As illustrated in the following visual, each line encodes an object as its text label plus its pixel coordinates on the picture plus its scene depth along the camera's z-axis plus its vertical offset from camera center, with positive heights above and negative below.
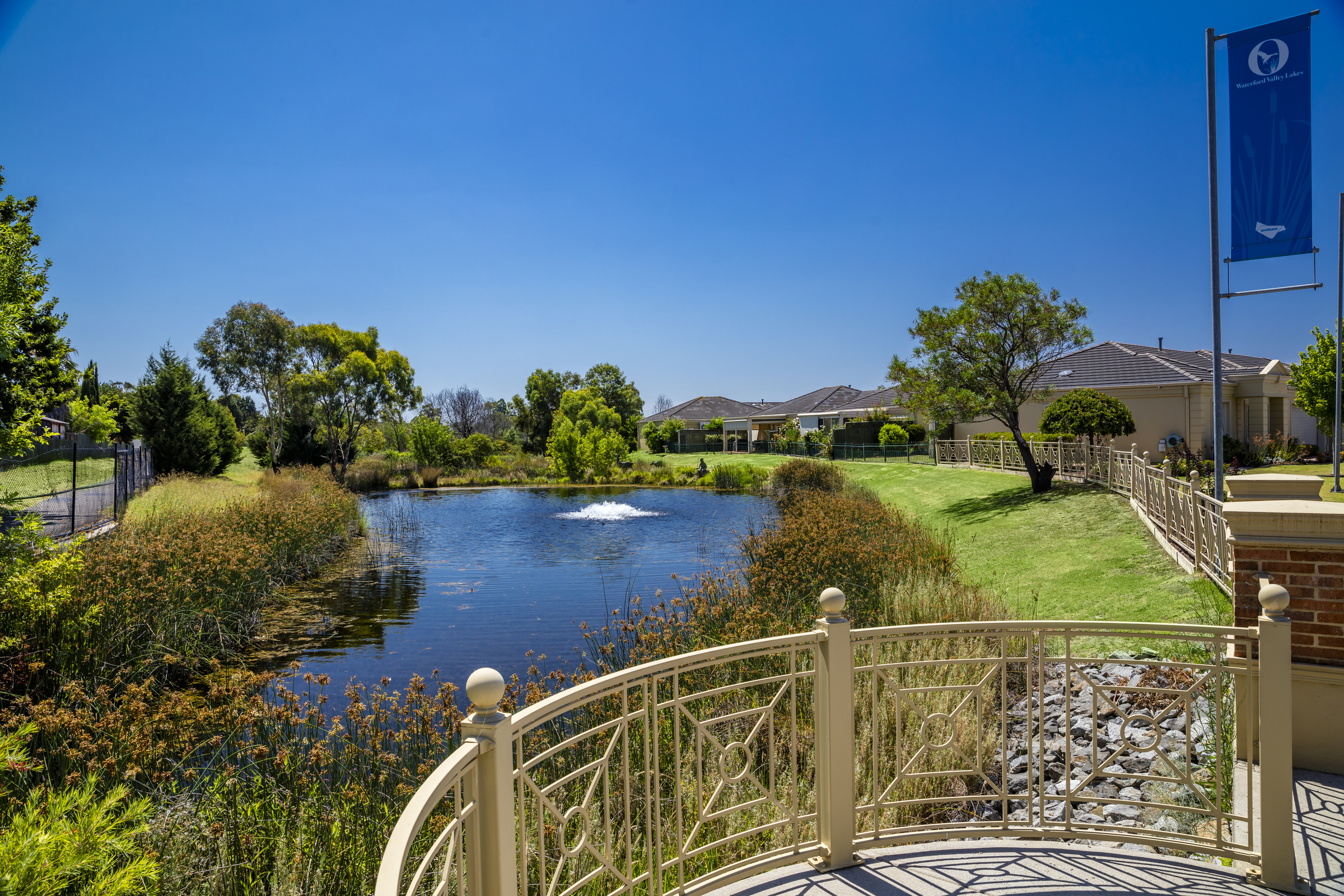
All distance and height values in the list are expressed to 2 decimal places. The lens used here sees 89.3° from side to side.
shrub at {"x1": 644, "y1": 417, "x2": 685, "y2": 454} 55.44 +1.27
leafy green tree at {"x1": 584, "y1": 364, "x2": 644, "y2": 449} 62.66 +5.65
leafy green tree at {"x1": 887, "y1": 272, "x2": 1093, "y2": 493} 17.94 +2.76
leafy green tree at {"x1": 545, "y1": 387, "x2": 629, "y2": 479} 36.72 +0.07
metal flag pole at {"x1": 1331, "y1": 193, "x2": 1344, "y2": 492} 14.19 +2.44
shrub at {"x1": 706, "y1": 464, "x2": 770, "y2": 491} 31.55 -1.29
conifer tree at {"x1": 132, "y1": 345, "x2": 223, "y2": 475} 24.55 +1.21
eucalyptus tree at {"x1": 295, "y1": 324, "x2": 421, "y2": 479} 32.88 +3.49
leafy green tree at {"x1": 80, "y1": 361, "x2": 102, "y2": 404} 33.38 +3.42
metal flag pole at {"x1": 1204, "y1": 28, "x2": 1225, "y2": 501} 8.62 +2.69
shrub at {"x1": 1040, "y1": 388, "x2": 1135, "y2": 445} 19.00 +0.87
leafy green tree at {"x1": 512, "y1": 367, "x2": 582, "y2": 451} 53.16 +3.50
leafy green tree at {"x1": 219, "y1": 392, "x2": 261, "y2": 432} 55.41 +3.45
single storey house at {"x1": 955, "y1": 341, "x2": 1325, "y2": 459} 22.98 +1.81
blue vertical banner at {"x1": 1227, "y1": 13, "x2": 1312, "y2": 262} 7.96 +3.69
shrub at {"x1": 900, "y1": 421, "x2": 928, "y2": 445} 35.03 +0.78
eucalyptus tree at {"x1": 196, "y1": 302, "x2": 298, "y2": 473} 32.19 +4.73
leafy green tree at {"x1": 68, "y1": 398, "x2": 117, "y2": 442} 19.52 +0.94
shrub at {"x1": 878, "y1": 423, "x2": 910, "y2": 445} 33.91 +0.65
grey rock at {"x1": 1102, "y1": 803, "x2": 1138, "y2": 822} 4.29 -2.35
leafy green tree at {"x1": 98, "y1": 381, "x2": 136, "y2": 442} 29.45 +2.13
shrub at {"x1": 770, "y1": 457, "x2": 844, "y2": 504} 23.48 -1.10
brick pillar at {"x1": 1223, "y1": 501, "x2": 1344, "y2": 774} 3.80 -0.86
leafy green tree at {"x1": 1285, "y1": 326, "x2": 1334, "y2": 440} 19.97 +1.94
